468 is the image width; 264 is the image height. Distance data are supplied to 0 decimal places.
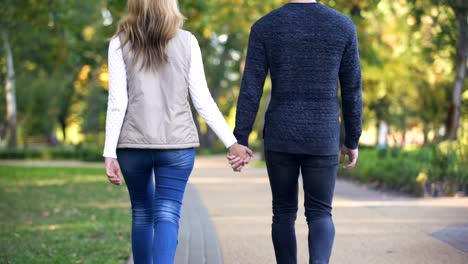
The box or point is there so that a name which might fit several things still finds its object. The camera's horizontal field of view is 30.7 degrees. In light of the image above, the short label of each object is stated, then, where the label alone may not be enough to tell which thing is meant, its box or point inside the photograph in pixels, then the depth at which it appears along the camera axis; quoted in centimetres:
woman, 447
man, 449
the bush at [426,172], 1216
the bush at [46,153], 3902
